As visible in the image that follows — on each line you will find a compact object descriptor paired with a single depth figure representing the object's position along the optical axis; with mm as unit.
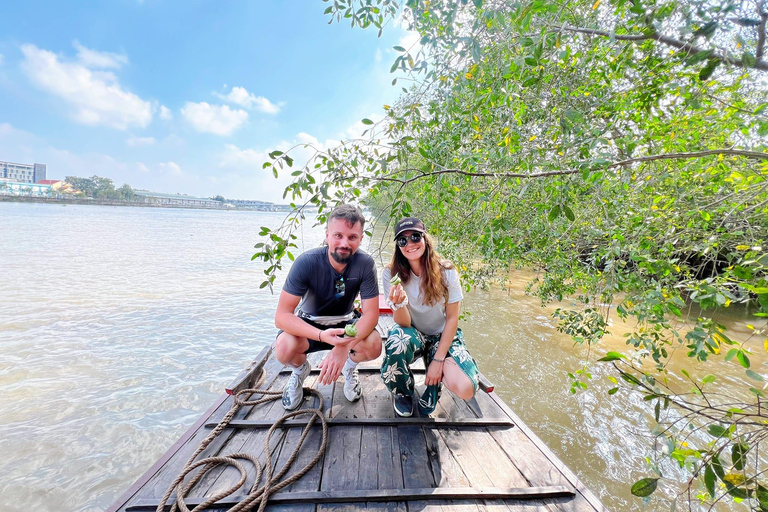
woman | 2941
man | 2973
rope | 2047
